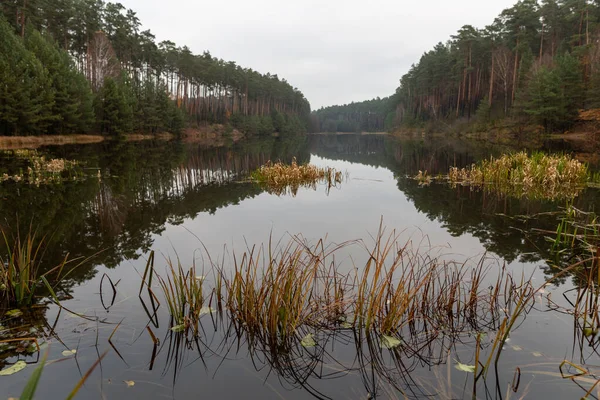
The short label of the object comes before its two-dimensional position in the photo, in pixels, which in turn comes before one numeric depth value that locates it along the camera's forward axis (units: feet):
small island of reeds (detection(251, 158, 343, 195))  45.83
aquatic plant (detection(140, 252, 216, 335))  12.21
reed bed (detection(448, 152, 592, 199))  37.78
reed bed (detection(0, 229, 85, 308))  13.15
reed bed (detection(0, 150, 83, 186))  44.89
